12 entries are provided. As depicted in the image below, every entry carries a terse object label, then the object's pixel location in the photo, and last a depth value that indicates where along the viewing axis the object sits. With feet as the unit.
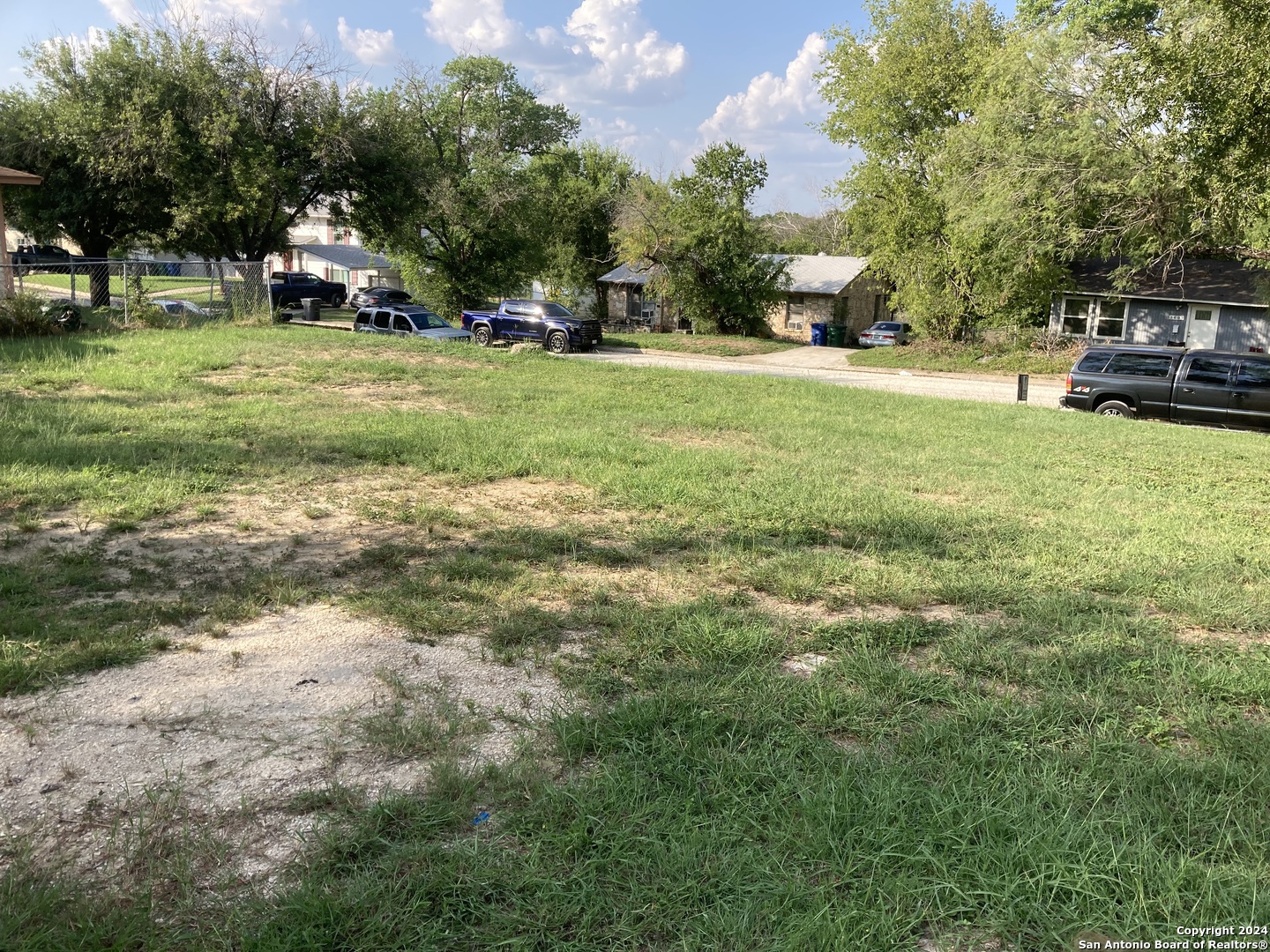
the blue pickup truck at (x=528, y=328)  100.89
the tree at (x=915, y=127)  108.06
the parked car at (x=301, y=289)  133.90
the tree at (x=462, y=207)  112.57
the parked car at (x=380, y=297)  135.44
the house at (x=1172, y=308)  105.50
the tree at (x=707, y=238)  125.80
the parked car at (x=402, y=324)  79.71
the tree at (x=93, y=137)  85.10
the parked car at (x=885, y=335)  128.67
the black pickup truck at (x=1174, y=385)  53.26
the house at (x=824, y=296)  145.78
